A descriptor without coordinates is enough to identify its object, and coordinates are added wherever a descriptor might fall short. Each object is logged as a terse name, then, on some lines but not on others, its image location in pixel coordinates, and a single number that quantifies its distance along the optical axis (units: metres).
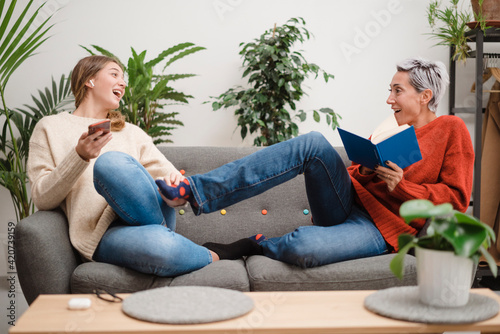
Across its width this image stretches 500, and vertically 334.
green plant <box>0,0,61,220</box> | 2.67
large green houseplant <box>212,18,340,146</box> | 2.82
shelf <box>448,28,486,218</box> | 2.78
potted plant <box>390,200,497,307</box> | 0.99
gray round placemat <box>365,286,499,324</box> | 0.98
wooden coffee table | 0.96
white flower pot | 1.01
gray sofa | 1.57
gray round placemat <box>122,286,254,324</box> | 1.00
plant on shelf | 2.87
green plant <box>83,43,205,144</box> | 2.60
